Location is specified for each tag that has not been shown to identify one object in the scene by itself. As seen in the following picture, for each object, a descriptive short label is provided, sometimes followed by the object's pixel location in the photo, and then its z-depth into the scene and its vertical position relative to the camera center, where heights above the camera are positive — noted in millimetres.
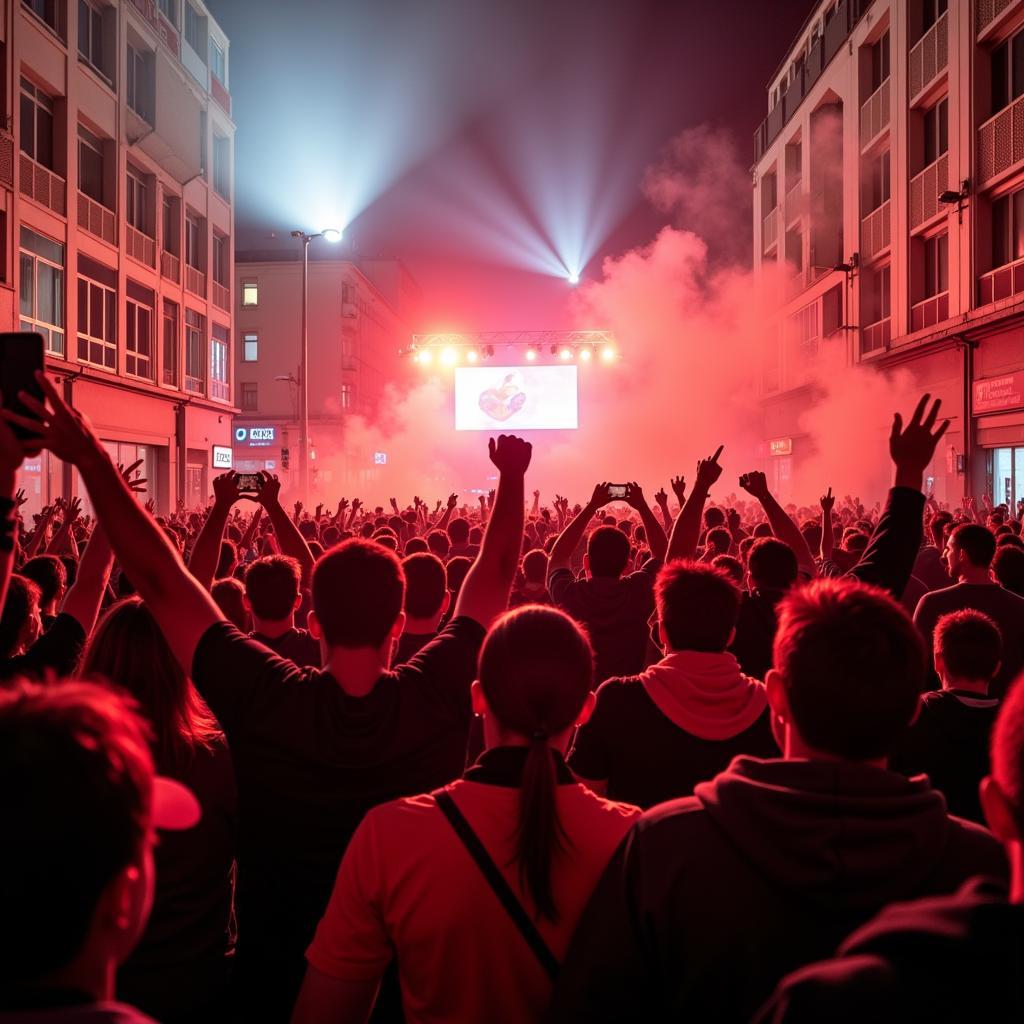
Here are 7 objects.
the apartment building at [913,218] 21047 +8742
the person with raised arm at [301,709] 2375 -530
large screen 39688 +5343
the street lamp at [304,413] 28148 +3578
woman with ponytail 1896 -784
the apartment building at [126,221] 21984 +8757
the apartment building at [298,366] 50562 +8733
